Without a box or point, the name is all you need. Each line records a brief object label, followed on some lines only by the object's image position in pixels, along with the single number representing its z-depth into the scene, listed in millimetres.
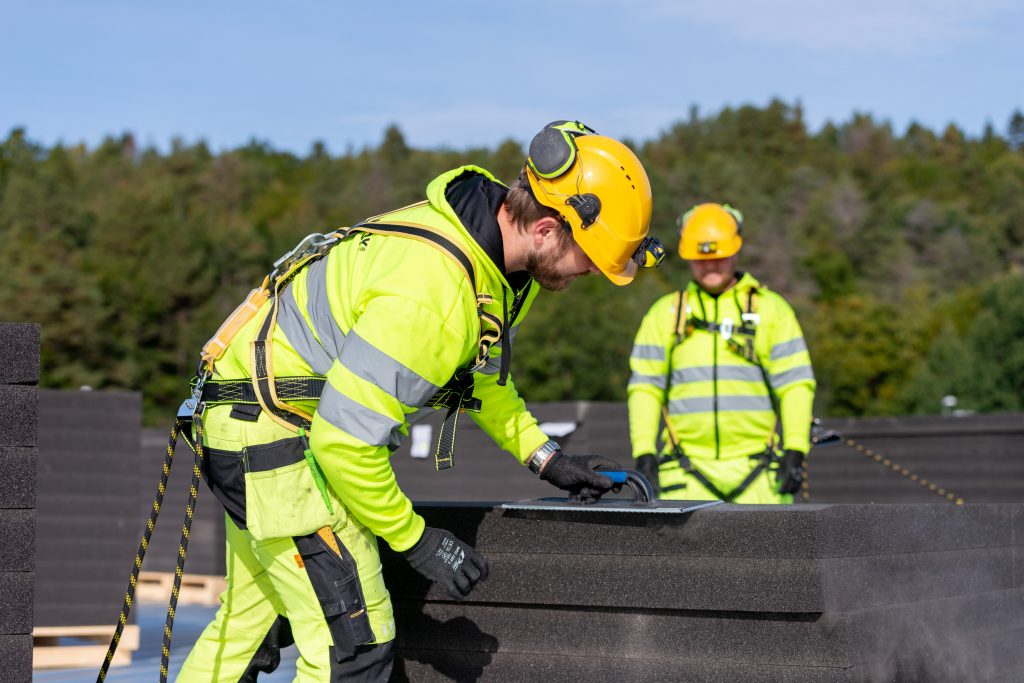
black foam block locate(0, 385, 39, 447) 3373
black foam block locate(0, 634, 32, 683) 3297
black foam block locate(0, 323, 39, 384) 3363
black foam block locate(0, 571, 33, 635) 3309
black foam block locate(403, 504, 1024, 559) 3342
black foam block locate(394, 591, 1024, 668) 3344
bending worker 3174
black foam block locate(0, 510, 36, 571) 3338
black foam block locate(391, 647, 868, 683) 3375
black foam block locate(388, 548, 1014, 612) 3336
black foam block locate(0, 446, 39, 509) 3365
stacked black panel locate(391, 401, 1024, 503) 10266
